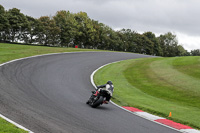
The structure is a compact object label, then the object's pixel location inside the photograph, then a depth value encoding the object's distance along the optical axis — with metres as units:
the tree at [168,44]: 119.99
